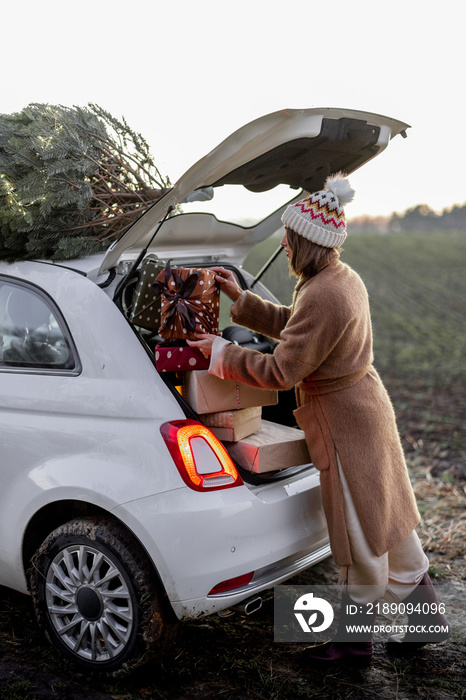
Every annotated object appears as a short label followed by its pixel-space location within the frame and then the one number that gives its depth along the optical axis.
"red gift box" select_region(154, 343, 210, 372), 2.63
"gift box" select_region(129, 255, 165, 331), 2.82
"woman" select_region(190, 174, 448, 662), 2.61
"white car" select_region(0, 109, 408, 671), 2.46
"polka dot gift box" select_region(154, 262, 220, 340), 2.75
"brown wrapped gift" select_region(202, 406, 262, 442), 2.72
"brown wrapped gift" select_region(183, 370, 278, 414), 2.69
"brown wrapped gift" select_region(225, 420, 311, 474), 2.71
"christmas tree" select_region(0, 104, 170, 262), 3.10
